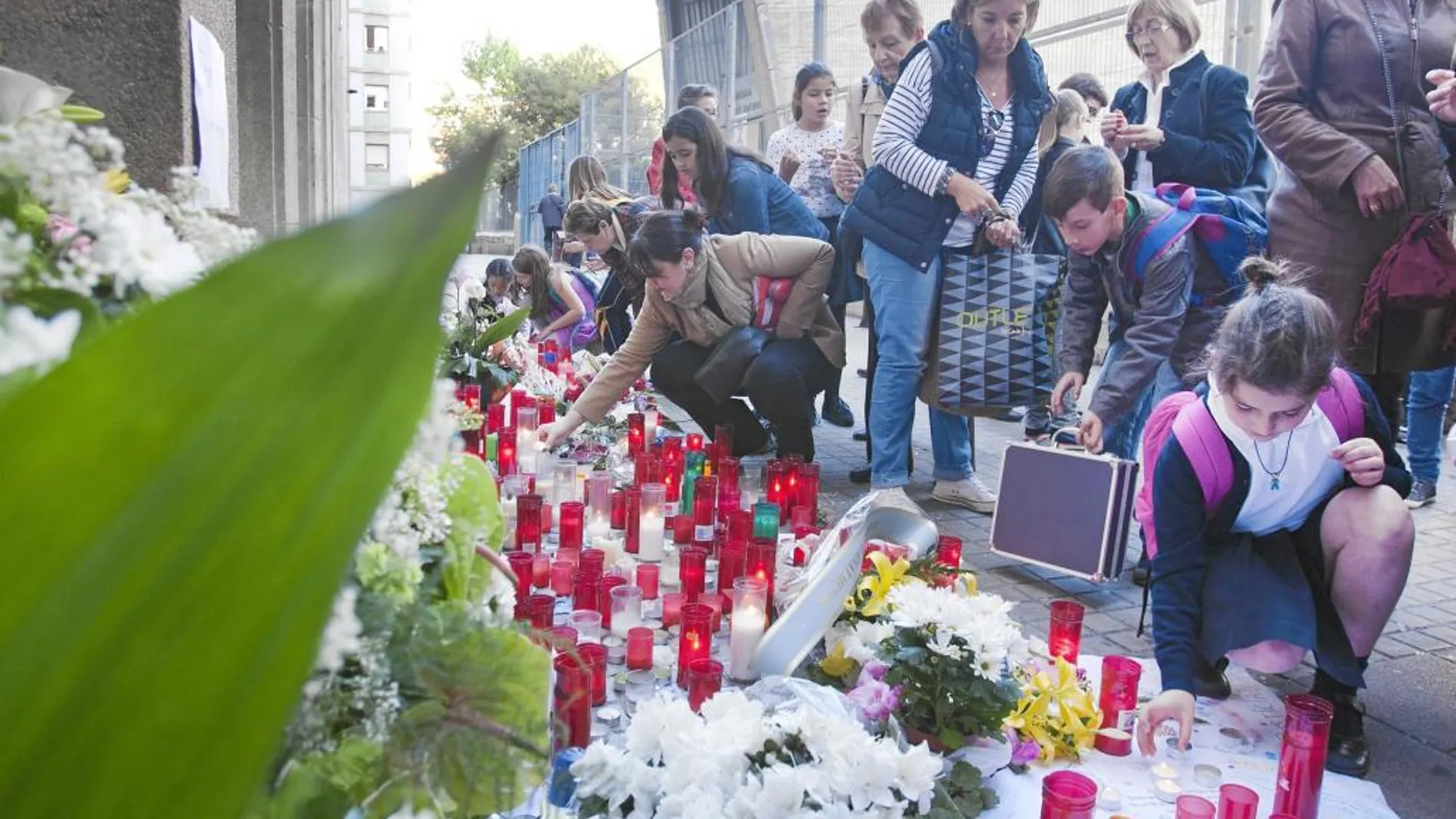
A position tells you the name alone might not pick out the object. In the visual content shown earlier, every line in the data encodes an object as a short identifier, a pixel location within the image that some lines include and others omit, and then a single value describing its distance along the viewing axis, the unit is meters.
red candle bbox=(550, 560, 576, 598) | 3.26
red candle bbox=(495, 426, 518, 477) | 4.52
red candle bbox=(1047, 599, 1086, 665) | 2.82
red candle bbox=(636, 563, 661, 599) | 3.36
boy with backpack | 3.74
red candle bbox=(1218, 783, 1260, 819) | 1.98
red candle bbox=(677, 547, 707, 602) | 3.20
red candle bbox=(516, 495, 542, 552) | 3.59
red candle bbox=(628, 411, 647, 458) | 5.02
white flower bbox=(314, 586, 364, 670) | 0.60
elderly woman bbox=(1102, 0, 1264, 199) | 4.29
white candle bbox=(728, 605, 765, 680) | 2.73
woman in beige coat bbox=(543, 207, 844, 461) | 5.12
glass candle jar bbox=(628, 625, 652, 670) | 2.80
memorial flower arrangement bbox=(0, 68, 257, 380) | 0.71
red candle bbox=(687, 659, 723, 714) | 2.38
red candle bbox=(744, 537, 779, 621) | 3.08
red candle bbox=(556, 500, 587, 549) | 3.60
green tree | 48.81
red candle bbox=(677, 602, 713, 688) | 2.68
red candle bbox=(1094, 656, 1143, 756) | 2.65
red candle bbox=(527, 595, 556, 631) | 2.51
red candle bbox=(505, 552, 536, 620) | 2.92
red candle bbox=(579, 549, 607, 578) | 3.14
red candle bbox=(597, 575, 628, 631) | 3.10
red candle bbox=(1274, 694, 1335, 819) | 2.18
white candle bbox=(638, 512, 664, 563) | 3.75
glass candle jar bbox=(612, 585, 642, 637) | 3.02
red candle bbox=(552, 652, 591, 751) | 1.93
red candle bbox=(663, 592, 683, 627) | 3.14
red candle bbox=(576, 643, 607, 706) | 2.40
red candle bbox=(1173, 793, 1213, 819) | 1.94
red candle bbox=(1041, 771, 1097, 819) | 1.86
